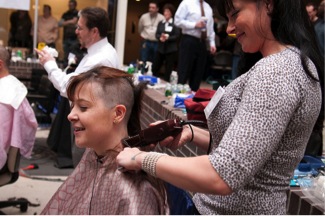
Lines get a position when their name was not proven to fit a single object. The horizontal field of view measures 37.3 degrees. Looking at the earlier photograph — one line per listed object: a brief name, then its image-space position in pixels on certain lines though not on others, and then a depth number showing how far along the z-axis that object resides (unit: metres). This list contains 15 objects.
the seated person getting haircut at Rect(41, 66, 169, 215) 1.59
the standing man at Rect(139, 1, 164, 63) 9.13
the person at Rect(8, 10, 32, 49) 9.23
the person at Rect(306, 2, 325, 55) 6.43
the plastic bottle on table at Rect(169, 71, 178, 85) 4.99
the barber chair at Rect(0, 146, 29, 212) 3.10
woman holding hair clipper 1.06
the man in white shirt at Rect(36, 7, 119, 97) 3.36
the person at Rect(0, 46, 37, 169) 3.09
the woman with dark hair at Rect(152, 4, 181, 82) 7.86
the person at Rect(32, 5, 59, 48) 9.20
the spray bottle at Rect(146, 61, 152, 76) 5.52
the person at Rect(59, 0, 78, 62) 8.95
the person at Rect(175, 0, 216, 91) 5.90
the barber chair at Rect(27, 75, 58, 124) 5.12
